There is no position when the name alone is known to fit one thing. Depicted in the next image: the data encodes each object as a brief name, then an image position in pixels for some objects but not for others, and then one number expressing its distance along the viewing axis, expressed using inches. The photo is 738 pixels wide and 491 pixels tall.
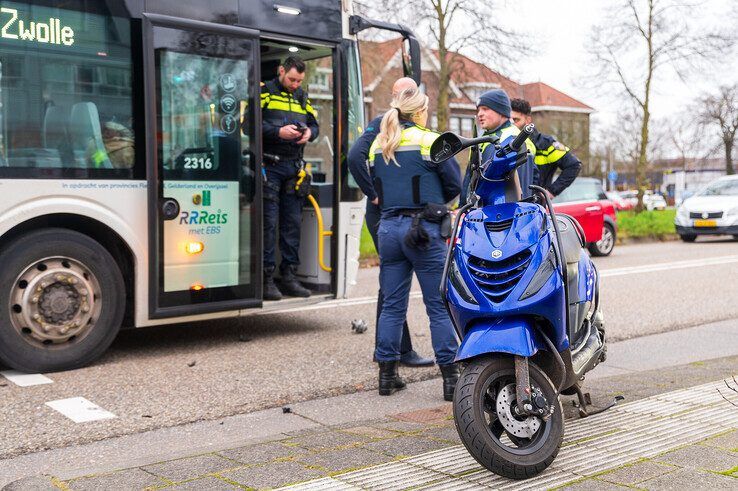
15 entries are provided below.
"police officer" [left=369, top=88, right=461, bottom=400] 211.9
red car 641.6
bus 236.4
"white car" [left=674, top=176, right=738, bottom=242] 804.0
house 1044.5
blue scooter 142.8
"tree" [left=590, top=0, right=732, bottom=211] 1074.1
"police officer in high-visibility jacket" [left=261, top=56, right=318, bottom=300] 299.0
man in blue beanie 208.7
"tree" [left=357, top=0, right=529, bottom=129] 995.9
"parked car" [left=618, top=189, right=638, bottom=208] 2603.3
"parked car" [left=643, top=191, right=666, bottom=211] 2782.7
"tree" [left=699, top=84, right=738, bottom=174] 1835.6
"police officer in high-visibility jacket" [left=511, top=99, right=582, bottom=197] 250.8
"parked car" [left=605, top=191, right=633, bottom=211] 1898.4
